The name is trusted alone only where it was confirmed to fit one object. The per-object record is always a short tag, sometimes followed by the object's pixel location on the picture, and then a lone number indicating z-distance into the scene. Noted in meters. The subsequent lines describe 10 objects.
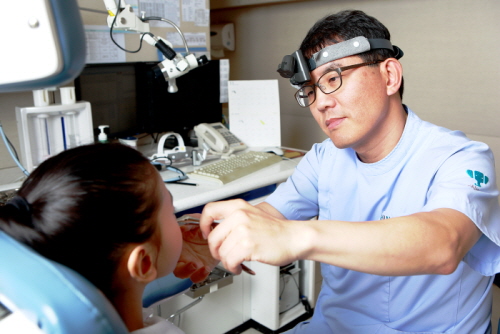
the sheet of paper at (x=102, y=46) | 2.20
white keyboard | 1.94
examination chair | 0.47
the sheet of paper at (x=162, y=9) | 2.39
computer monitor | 2.16
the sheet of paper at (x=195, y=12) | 2.59
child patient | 0.65
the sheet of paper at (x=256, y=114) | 2.60
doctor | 0.94
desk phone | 2.38
